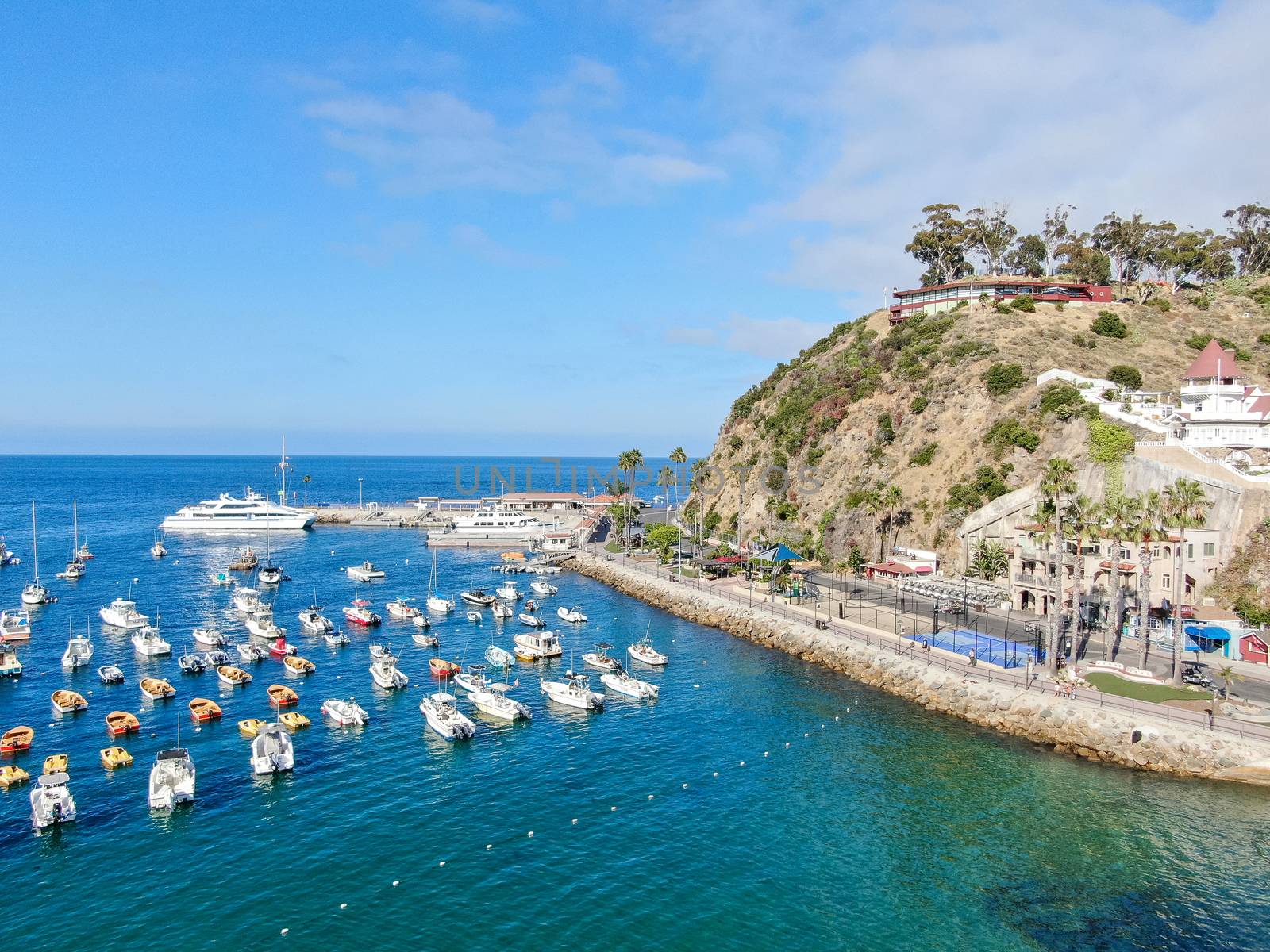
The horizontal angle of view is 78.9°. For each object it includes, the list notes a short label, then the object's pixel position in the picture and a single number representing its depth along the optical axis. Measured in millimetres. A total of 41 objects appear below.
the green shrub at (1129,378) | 103062
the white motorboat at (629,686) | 60688
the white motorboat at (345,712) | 54156
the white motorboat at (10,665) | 64712
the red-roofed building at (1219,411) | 80000
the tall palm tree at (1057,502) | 54469
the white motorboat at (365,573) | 108625
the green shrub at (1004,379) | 101562
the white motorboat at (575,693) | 58156
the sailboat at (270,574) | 104562
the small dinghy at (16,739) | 48594
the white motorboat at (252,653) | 69188
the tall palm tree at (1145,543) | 56531
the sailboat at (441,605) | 89688
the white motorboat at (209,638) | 73188
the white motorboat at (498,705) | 55562
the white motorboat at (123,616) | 81312
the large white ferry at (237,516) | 164125
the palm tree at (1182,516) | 55594
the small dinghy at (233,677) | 62688
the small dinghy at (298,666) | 65750
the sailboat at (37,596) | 91812
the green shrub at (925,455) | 102338
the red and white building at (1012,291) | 130375
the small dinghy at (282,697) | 57625
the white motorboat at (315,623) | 80375
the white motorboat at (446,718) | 51531
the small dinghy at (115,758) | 47031
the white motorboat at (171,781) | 41281
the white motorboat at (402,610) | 86500
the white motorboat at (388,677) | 62438
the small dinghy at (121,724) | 51750
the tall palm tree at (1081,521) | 54962
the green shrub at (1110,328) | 119875
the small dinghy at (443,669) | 65000
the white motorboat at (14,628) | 75688
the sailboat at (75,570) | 108750
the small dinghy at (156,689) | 59000
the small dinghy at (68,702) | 56094
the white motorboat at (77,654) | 67000
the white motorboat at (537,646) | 71812
